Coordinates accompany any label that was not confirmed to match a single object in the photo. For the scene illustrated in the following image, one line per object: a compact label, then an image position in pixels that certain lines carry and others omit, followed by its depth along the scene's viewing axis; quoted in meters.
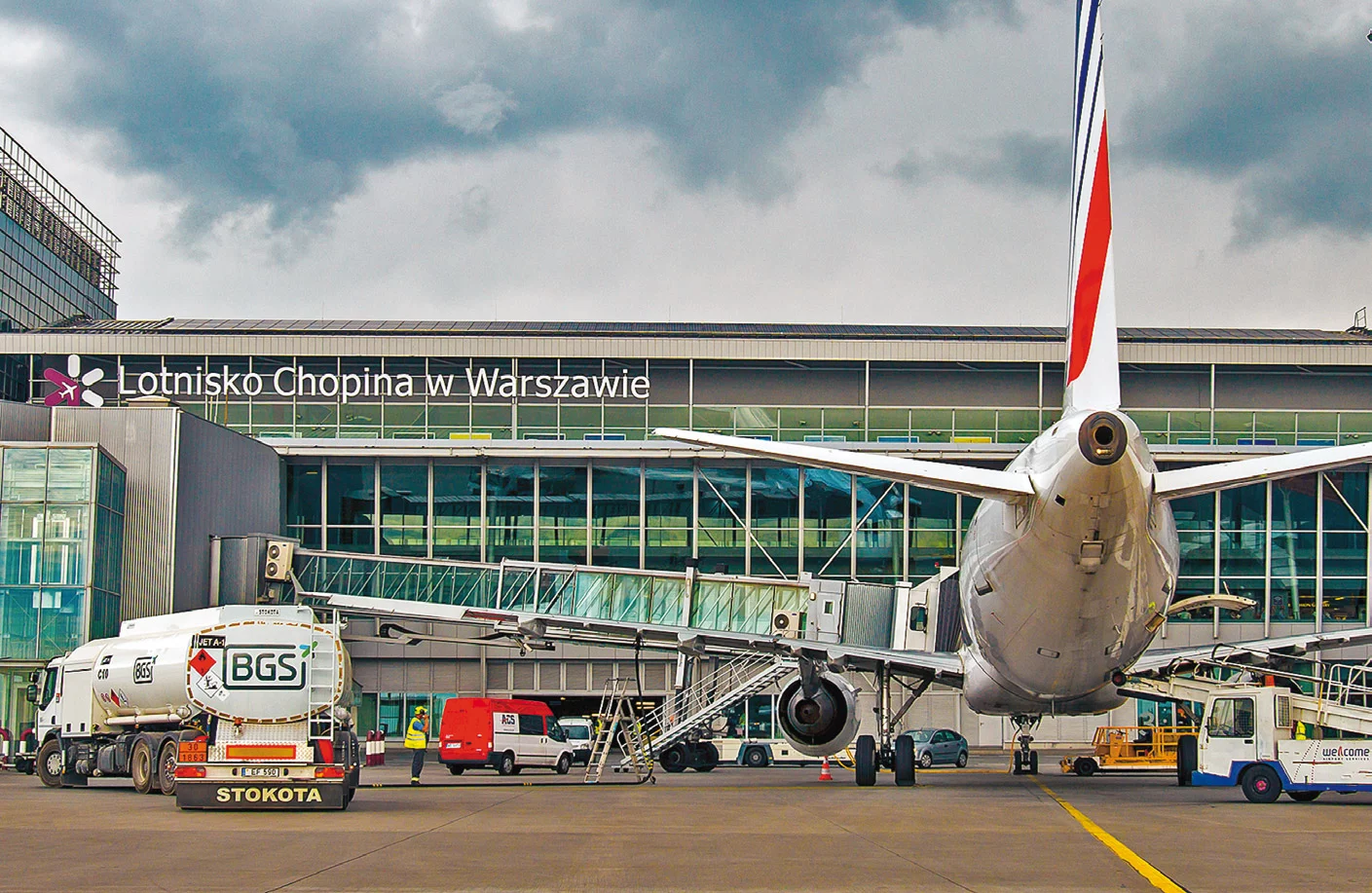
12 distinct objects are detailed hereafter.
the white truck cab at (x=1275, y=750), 27.02
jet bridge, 40.72
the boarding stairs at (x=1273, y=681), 28.77
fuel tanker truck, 23.86
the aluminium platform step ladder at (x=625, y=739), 34.47
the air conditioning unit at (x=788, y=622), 43.19
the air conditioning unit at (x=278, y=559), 46.84
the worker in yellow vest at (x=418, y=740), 33.62
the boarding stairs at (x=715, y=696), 37.00
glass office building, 90.50
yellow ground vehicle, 43.19
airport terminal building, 54.19
